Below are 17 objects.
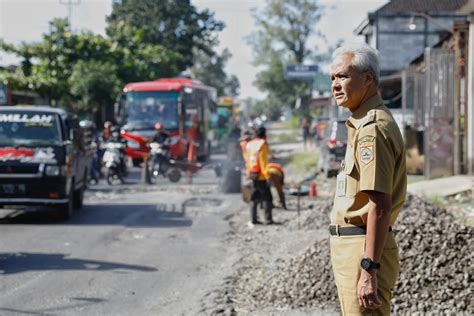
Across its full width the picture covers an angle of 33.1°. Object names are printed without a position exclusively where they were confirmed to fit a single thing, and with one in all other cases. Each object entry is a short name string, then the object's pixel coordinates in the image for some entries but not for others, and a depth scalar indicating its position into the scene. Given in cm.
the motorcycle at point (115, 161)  2147
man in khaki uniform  375
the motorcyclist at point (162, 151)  2239
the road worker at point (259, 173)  1332
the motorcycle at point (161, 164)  2228
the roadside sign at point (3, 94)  2288
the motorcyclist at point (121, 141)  2216
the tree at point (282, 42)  7050
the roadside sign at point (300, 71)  5262
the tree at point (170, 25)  3224
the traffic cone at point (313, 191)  1751
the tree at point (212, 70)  11325
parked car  2234
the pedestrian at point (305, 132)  4491
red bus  2831
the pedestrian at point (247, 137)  1413
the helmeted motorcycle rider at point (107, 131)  2741
